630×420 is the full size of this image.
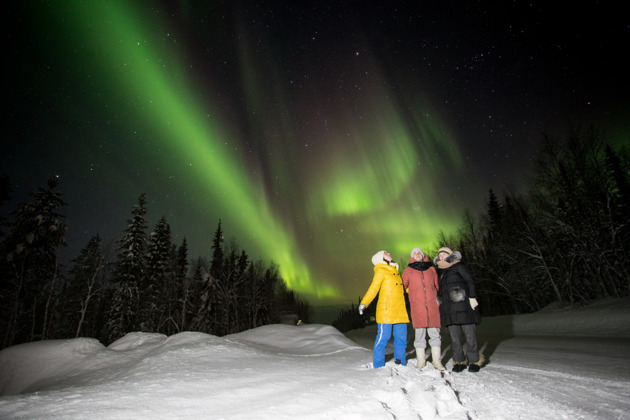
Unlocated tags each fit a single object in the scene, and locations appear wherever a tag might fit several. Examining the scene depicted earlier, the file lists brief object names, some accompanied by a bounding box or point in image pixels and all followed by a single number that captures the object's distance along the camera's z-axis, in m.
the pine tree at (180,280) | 29.67
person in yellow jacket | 4.02
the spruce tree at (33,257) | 17.62
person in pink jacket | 4.07
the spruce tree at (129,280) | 22.81
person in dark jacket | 3.96
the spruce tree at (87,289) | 18.94
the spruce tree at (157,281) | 26.86
